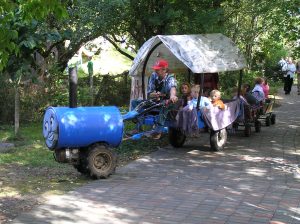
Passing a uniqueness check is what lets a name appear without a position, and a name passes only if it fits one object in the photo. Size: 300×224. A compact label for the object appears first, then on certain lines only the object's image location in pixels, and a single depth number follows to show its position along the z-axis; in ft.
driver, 33.63
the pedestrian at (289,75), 77.71
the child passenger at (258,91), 43.62
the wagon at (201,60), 33.09
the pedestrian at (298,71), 77.95
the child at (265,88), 46.51
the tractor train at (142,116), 24.34
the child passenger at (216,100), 34.45
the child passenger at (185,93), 34.49
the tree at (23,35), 15.30
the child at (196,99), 33.26
